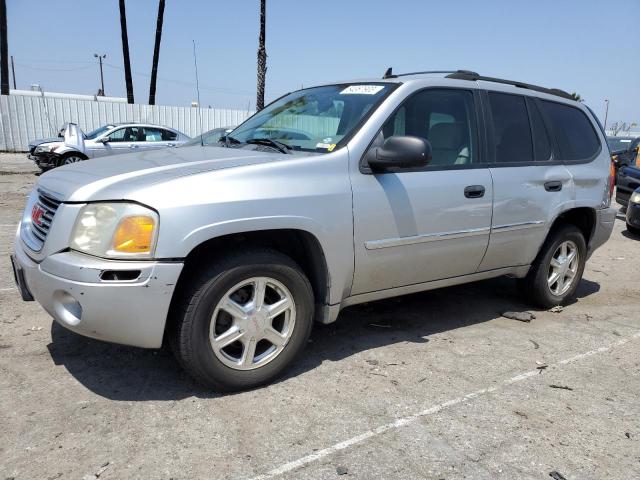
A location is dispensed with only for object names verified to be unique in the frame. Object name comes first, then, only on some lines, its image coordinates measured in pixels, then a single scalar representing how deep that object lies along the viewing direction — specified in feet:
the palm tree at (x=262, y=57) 63.16
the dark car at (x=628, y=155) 40.55
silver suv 8.79
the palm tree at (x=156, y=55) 83.52
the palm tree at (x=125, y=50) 82.89
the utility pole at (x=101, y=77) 240.12
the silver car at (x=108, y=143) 45.78
